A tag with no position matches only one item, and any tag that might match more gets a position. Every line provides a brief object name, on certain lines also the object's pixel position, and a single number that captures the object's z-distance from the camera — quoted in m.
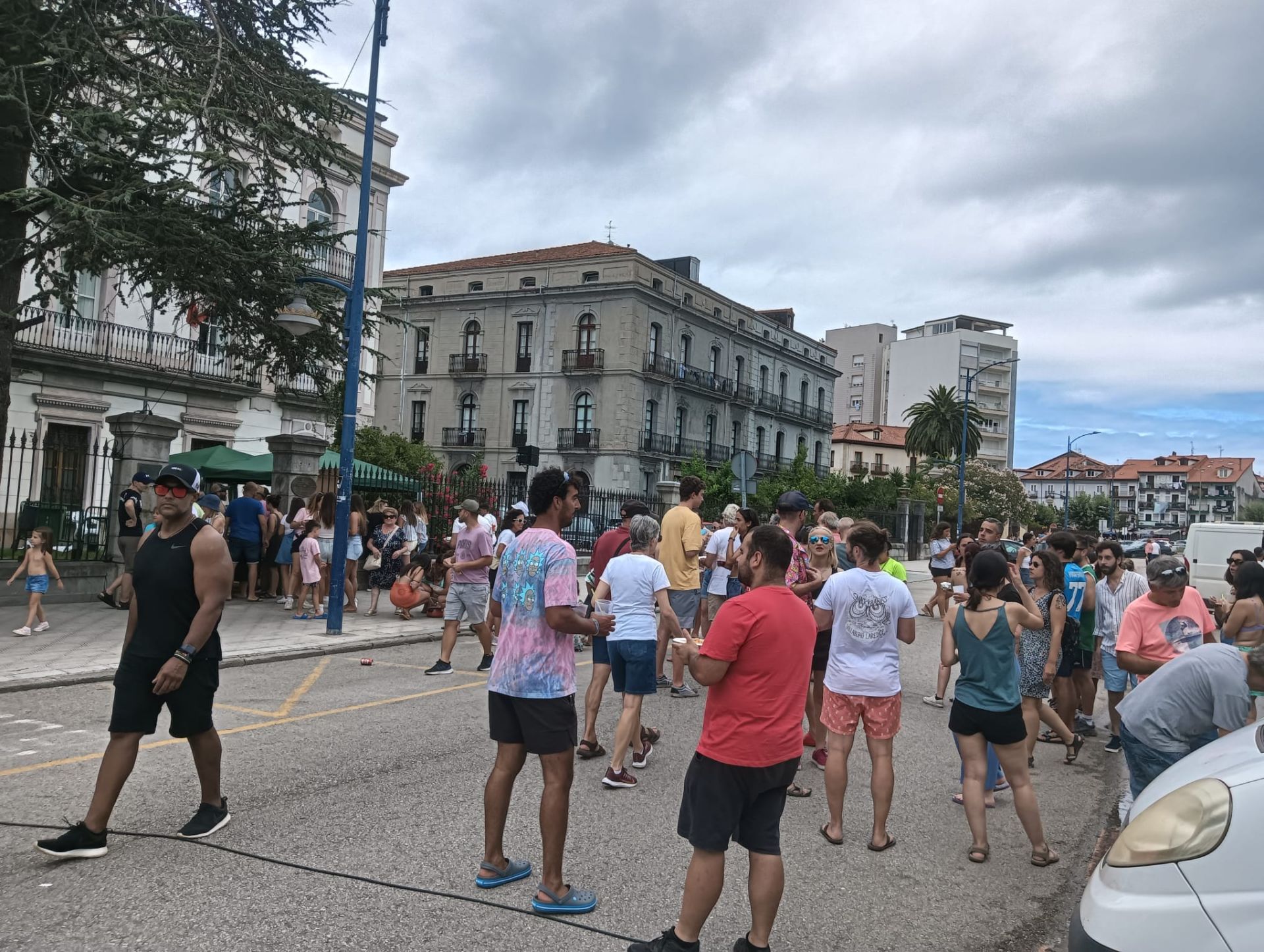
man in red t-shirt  3.54
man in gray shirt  3.97
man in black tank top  4.48
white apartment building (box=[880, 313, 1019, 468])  91.75
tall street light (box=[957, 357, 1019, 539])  37.49
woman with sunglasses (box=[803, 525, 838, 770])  7.24
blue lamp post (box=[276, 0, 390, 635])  12.49
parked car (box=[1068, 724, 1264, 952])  2.42
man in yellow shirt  8.70
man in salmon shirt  5.38
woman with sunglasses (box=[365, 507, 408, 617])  15.05
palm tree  67.69
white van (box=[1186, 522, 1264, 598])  18.80
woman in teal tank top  4.99
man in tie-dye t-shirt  4.04
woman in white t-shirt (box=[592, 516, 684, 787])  6.40
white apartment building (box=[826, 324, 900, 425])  97.69
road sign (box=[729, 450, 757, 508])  18.23
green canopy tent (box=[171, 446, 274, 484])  17.81
